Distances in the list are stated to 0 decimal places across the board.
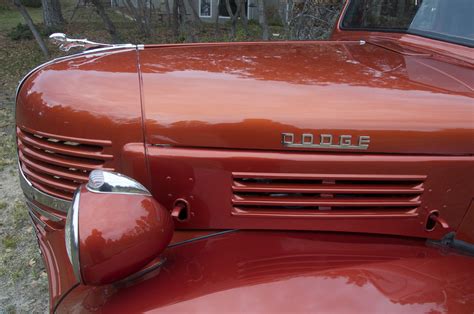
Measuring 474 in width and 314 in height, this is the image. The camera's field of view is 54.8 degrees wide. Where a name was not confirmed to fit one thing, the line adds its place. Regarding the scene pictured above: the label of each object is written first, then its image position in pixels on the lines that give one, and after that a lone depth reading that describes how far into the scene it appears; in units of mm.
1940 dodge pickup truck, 1404
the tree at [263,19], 7954
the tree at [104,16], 7980
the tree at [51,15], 13258
